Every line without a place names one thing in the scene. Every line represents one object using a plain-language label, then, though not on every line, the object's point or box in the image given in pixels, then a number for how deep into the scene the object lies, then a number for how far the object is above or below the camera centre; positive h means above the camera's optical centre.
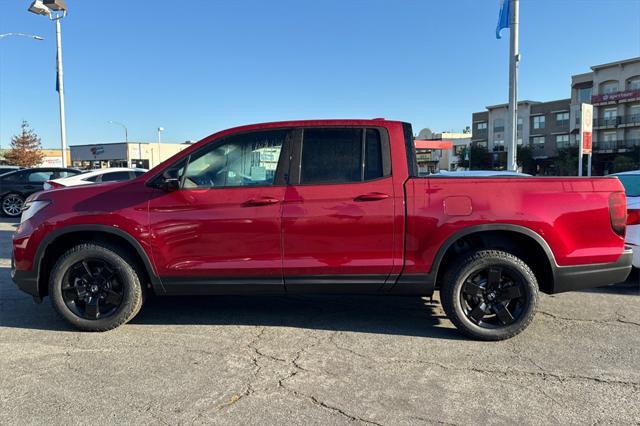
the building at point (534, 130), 65.75 +6.55
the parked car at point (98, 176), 10.86 +0.10
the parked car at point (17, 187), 15.27 -0.19
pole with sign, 15.31 +1.49
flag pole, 13.47 +2.65
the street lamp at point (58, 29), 19.12 +6.28
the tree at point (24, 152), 64.06 +3.61
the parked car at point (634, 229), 6.18 -0.62
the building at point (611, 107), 57.28 +8.19
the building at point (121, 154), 74.75 +3.98
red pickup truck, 4.52 -0.45
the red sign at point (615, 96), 56.19 +9.18
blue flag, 13.82 +4.42
